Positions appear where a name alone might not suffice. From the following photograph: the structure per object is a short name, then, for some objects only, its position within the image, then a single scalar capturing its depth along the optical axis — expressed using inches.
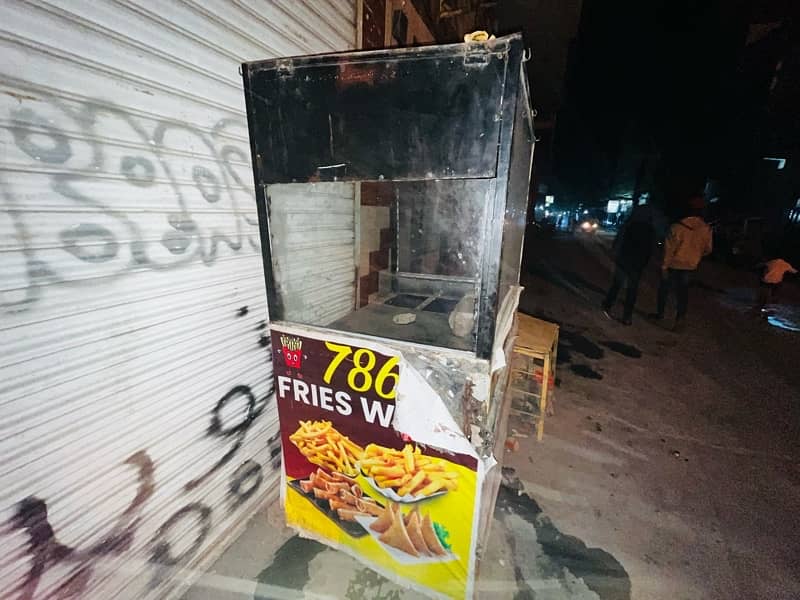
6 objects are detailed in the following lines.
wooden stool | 127.0
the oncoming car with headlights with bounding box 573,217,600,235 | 1229.7
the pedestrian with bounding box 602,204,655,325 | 252.2
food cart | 54.6
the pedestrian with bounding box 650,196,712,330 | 235.3
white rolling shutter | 49.8
